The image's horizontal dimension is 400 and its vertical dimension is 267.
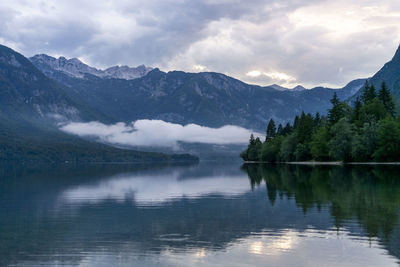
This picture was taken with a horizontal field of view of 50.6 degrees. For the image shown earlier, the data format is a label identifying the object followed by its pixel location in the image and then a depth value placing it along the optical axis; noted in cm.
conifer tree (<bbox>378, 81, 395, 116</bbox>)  16625
